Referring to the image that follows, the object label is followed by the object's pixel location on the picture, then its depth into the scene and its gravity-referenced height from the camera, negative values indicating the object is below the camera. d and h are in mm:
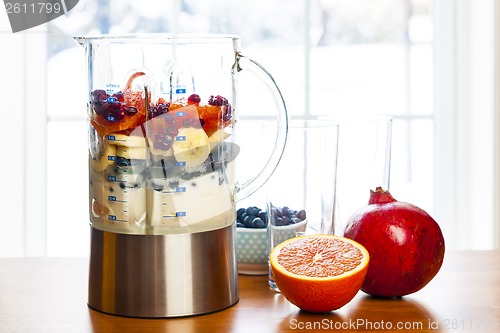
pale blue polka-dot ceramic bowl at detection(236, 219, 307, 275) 1300 -94
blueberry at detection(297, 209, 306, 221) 1234 -52
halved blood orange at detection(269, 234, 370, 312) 1138 -95
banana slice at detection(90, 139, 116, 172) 1152 +4
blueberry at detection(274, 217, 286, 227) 1238 -59
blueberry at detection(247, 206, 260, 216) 1322 -53
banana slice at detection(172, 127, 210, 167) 1136 +13
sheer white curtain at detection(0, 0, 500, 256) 2577 +84
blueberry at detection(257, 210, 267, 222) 1320 -58
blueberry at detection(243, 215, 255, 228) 1315 -63
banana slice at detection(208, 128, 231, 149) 1157 +21
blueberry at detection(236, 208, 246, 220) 1326 -55
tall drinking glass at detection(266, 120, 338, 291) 1223 -21
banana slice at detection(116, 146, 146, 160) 1138 +8
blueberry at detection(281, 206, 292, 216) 1234 -48
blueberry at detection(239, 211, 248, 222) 1319 -59
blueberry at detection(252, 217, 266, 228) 1310 -66
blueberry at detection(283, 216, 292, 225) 1237 -57
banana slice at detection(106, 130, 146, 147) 1137 +18
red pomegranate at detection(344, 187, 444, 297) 1178 -78
